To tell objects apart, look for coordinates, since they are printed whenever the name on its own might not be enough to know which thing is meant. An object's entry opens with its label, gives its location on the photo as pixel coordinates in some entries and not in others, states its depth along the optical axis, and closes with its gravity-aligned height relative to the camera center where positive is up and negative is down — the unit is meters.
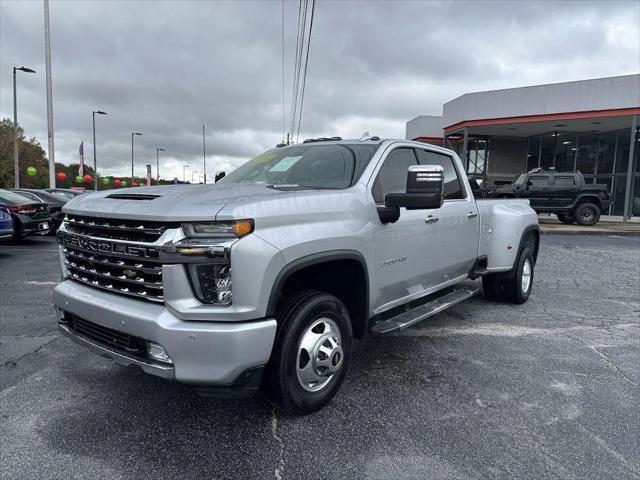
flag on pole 35.86 +2.45
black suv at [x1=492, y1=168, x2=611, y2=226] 18.05 +0.39
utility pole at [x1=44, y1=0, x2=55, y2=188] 19.03 +3.64
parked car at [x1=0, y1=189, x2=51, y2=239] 10.93 -0.71
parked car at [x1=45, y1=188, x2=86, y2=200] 16.00 -0.23
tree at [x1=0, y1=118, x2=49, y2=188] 47.81 +2.94
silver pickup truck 2.45 -0.47
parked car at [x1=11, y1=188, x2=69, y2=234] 13.16 -0.42
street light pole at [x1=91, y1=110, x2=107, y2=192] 35.41 +3.58
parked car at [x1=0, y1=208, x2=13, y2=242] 9.52 -0.86
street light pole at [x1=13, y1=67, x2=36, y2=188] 24.41 +4.60
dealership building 20.66 +3.94
